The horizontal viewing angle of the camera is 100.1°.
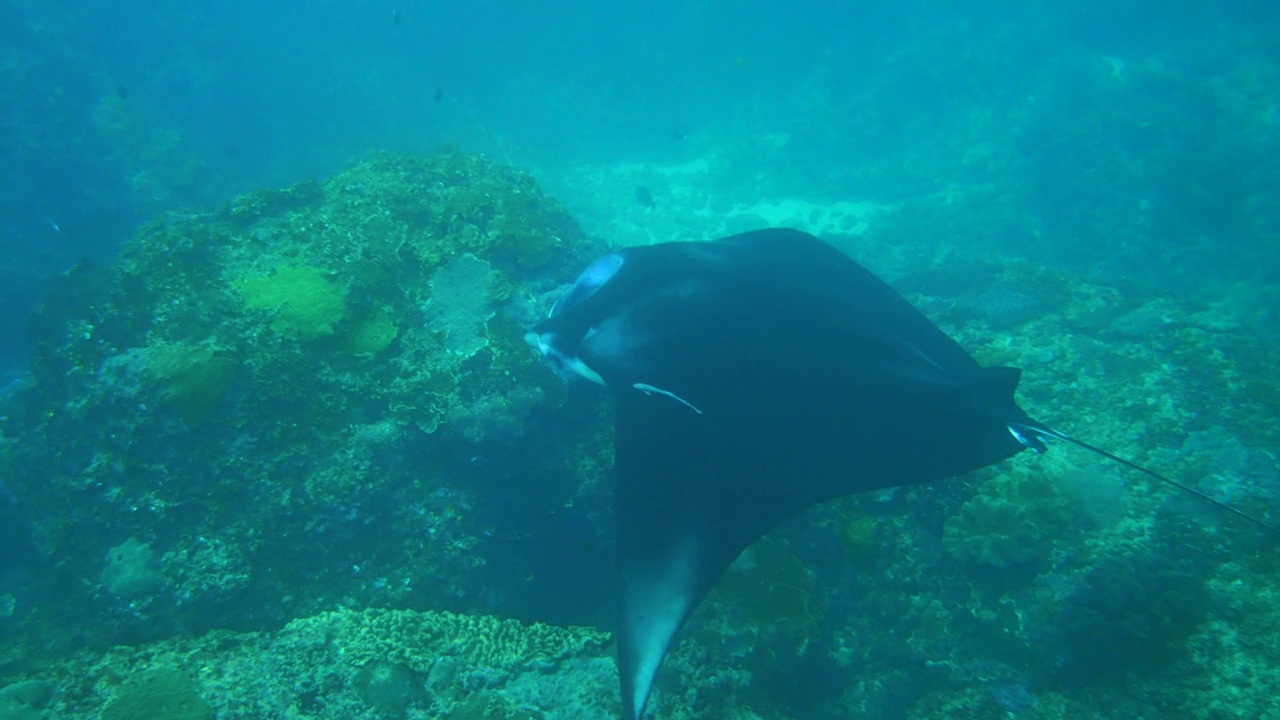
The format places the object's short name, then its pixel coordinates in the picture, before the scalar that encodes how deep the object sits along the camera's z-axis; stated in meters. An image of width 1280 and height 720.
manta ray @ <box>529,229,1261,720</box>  2.87
